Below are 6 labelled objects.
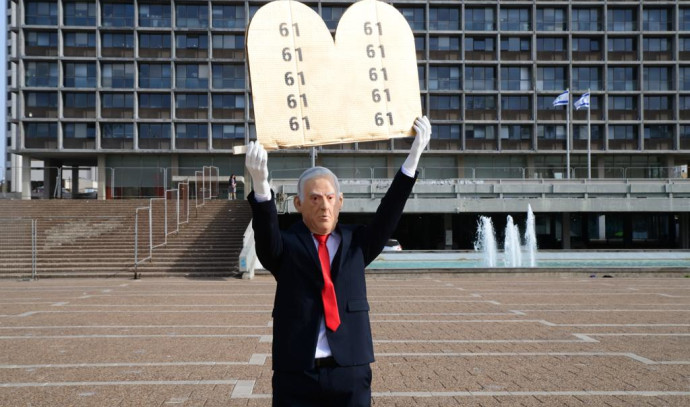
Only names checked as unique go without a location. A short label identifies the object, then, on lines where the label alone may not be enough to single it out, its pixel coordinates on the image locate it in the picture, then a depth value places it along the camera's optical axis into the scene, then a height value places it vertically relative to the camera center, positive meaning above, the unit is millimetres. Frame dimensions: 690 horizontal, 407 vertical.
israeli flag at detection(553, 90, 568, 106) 46688 +6297
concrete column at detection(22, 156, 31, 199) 59688 +2474
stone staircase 25891 -1846
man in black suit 3332 -484
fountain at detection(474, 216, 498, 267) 30505 -2800
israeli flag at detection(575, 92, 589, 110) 47281 +6157
